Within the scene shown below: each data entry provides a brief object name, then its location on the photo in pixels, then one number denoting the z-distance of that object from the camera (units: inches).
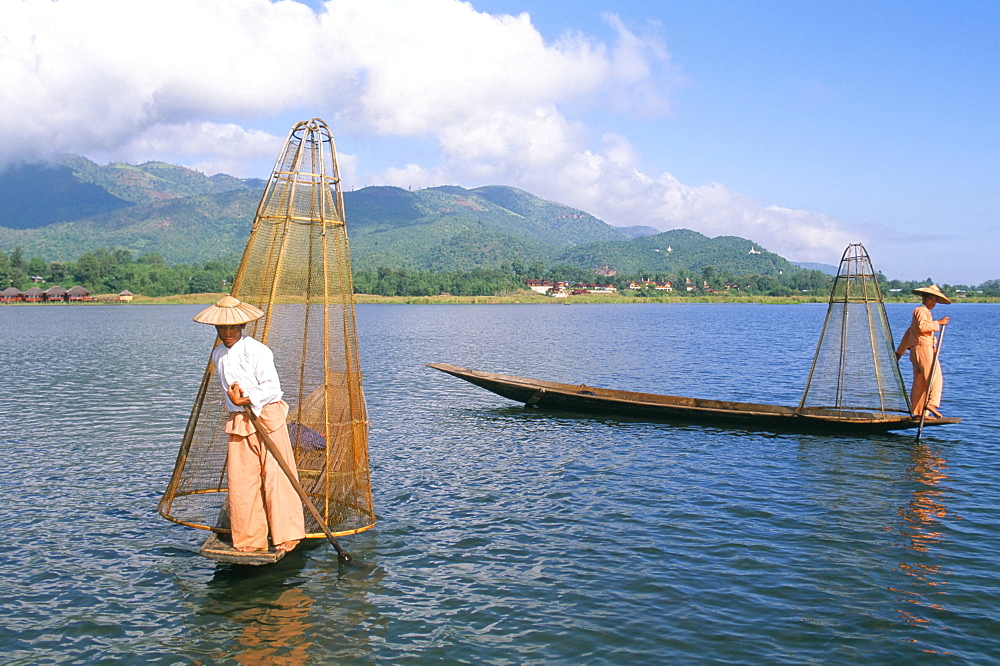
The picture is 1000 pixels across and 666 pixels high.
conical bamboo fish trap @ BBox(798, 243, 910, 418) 624.1
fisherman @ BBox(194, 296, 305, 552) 298.4
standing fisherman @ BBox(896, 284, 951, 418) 578.2
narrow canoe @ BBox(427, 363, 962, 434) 618.2
